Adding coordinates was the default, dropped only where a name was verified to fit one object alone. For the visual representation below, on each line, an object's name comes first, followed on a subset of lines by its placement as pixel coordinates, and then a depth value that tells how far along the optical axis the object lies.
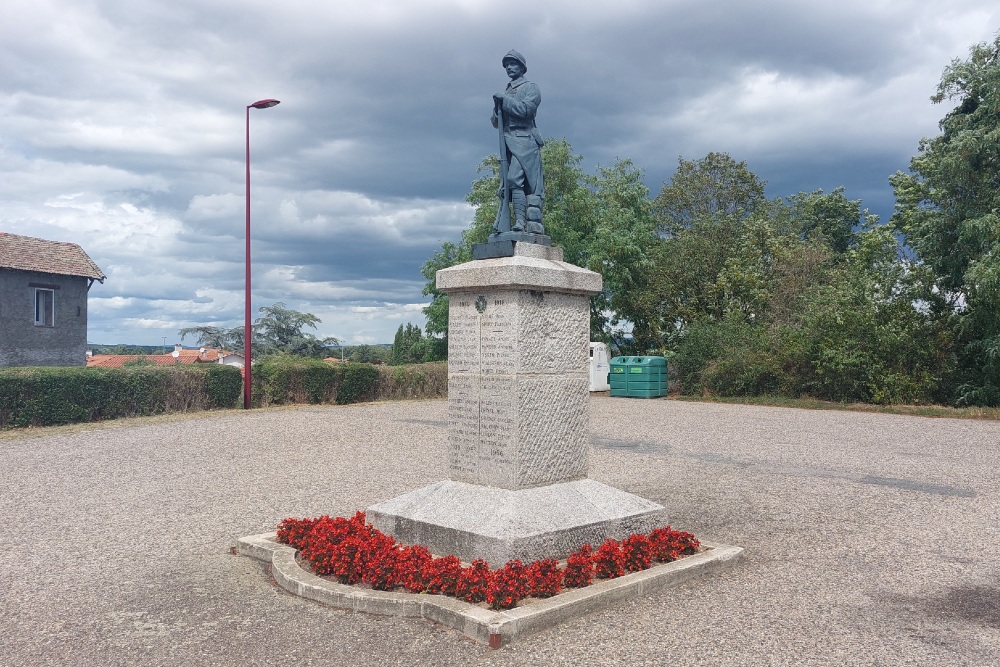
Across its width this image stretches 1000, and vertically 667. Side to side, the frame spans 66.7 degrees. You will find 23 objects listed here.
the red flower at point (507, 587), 4.70
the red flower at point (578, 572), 5.15
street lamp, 19.25
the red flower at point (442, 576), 4.95
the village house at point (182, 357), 39.47
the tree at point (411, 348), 34.50
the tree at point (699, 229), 29.14
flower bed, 4.86
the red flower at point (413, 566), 5.05
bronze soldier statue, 6.59
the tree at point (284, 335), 38.69
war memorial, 5.63
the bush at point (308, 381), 20.16
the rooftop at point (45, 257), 25.97
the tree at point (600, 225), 29.02
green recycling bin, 24.92
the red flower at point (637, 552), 5.57
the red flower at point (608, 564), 5.43
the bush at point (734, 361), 23.05
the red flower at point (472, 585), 4.82
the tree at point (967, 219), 18.97
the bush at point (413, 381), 22.94
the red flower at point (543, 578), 4.92
